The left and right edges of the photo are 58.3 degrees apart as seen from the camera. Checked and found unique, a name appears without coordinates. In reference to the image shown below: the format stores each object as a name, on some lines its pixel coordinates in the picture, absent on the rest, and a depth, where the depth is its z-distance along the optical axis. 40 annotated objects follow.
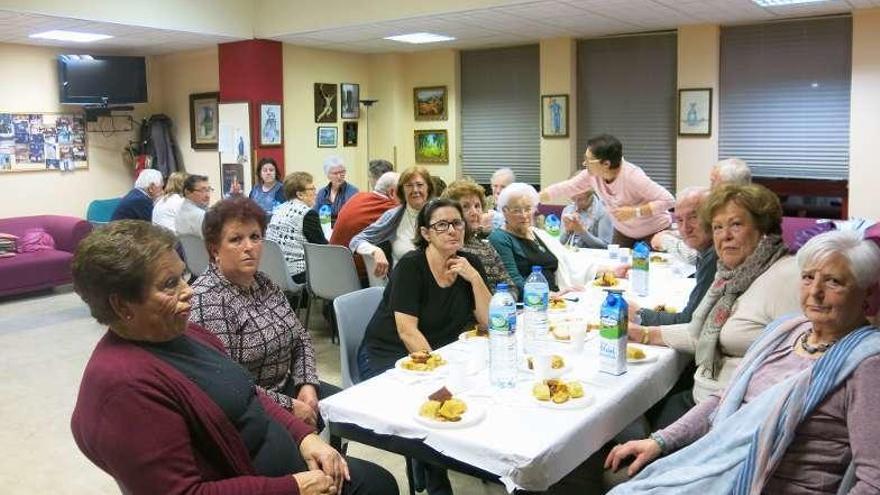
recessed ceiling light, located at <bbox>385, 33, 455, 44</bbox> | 8.27
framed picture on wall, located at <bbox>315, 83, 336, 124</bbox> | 9.11
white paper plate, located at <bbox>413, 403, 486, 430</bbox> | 2.11
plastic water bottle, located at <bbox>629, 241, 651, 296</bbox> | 3.79
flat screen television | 8.61
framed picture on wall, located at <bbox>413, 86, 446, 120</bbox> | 9.54
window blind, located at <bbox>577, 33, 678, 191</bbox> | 8.08
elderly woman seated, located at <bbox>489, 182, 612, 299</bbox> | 3.80
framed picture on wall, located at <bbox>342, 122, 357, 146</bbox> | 9.57
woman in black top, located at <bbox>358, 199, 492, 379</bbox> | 3.01
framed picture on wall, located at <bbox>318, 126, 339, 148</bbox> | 9.21
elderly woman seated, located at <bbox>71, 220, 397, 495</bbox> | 1.64
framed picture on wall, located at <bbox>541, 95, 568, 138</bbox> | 8.56
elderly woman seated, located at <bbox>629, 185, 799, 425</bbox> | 2.49
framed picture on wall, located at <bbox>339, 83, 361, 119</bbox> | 9.47
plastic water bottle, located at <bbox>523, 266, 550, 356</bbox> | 2.77
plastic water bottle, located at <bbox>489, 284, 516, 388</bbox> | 2.44
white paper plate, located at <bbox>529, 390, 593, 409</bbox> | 2.23
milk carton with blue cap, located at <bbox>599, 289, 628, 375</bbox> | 2.49
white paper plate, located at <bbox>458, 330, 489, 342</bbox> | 2.90
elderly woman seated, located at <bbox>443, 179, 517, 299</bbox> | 3.51
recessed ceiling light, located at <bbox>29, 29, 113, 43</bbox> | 7.67
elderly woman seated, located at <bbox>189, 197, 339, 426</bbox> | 2.56
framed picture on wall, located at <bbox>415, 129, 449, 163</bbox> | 9.60
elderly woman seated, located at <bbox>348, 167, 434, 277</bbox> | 4.68
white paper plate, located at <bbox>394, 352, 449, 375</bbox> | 2.55
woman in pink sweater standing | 5.05
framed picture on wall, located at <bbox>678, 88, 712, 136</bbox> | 7.68
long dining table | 2.01
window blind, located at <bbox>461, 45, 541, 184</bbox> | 9.02
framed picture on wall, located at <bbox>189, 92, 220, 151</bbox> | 9.16
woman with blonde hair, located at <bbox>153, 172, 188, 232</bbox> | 6.49
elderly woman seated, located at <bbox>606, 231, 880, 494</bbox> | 1.78
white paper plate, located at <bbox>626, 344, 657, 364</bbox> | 2.65
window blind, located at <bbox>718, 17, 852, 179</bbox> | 7.12
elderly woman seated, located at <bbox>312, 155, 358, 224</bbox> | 7.08
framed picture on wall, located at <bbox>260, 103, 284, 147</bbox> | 8.41
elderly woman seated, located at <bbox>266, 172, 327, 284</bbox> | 5.37
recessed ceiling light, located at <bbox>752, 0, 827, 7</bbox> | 6.37
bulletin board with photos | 8.31
